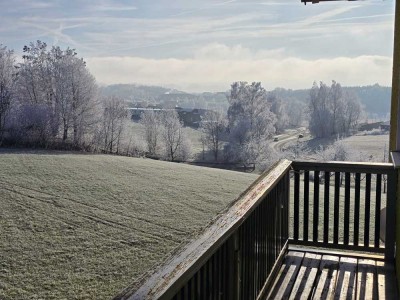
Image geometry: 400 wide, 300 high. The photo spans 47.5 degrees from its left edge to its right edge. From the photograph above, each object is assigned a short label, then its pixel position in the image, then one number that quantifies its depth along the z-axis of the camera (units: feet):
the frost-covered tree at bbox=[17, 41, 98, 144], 104.12
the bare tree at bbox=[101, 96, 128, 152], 115.03
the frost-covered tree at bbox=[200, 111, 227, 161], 140.46
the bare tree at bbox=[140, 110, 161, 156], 132.67
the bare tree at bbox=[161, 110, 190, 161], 131.64
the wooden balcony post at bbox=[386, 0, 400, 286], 13.05
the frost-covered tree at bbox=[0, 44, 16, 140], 99.50
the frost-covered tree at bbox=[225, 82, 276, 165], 125.39
